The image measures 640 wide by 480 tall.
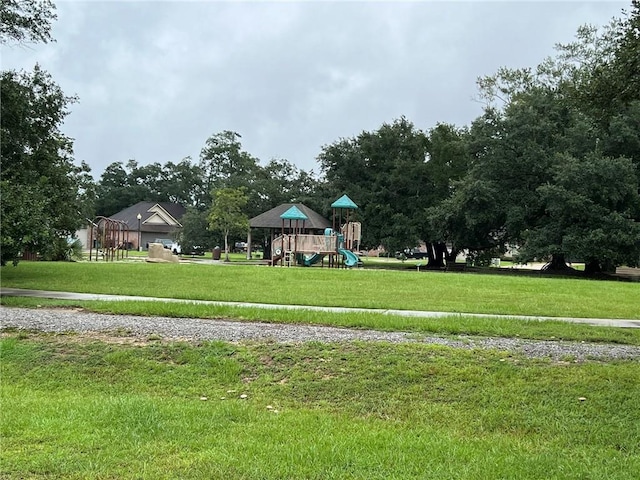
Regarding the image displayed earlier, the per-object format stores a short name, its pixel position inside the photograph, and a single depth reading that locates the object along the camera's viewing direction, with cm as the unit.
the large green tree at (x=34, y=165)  1329
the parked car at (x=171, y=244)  5541
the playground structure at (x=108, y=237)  3678
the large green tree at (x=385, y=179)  3831
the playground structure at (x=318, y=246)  2961
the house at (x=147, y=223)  7025
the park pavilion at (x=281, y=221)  3777
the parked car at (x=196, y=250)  5400
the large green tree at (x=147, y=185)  8750
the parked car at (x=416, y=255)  6121
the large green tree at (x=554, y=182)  2839
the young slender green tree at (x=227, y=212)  4512
